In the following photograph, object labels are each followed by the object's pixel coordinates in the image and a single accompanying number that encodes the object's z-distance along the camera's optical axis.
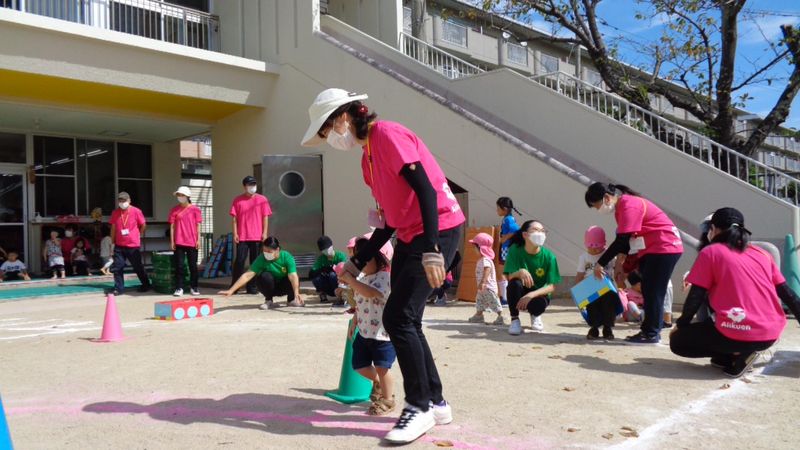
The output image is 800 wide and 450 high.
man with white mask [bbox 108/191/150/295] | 11.38
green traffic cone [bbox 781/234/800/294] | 8.04
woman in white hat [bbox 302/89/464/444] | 3.27
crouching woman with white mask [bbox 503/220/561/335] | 6.58
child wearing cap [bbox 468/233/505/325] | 7.40
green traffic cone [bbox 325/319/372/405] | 4.19
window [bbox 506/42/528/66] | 35.25
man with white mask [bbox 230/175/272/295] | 10.96
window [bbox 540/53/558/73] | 34.12
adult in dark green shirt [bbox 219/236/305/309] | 9.00
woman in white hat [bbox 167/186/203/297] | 11.02
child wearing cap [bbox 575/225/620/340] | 6.30
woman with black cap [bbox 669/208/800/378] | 4.54
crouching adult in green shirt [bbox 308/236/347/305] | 9.46
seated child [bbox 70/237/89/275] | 15.02
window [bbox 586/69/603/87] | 35.66
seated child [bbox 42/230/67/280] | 14.13
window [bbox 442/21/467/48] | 31.80
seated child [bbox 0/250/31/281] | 13.75
